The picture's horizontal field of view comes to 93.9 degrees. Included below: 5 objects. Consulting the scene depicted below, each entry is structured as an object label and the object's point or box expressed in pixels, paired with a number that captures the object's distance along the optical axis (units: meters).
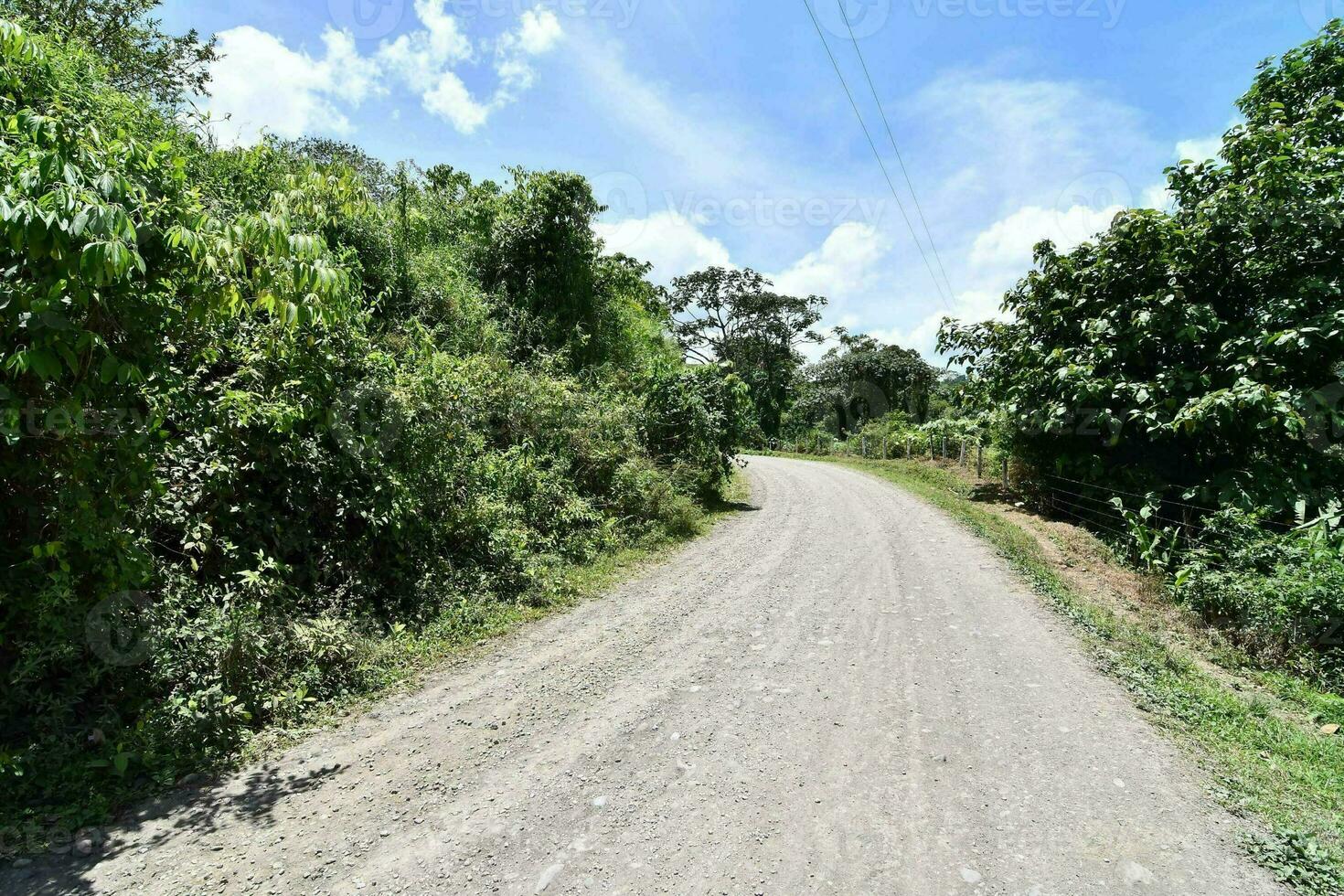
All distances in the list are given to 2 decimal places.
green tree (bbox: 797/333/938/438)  37.69
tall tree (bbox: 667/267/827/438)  41.22
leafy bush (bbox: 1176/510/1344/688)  5.48
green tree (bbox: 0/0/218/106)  12.40
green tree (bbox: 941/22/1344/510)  8.31
